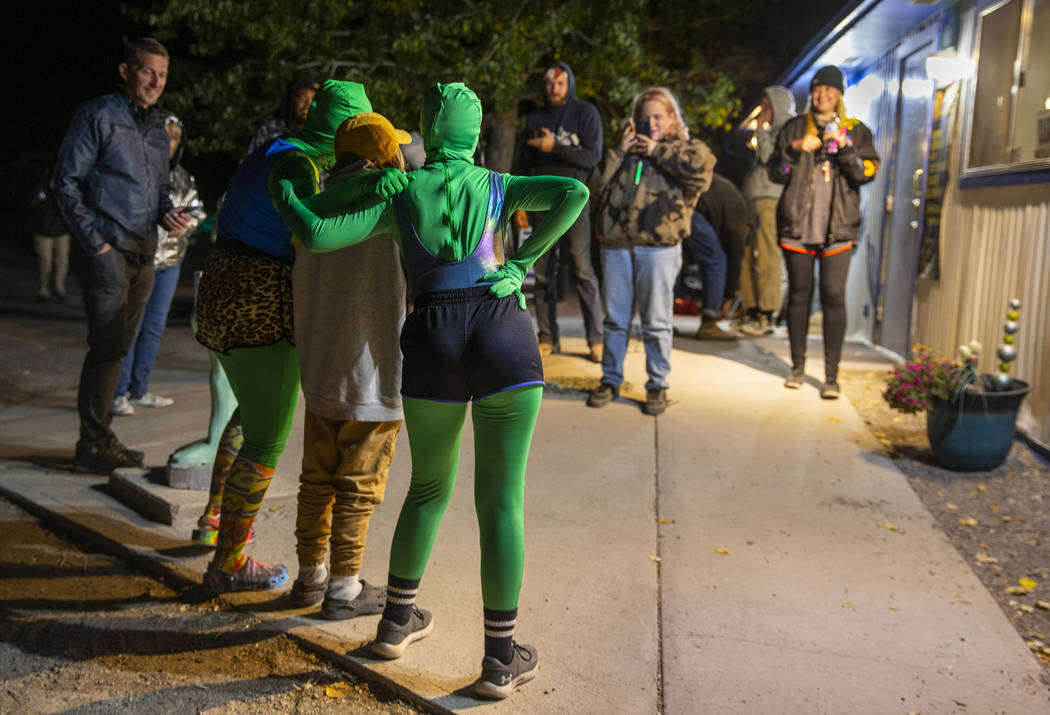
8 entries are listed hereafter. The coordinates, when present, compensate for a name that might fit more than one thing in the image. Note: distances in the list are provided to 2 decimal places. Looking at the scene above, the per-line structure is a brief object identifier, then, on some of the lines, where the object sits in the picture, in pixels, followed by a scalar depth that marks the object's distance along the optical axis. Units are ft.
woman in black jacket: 22.52
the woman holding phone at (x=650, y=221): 20.35
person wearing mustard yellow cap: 10.53
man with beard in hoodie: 23.63
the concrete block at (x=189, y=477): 15.08
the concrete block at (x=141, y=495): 14.64
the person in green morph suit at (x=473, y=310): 9.55
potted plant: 18.12
